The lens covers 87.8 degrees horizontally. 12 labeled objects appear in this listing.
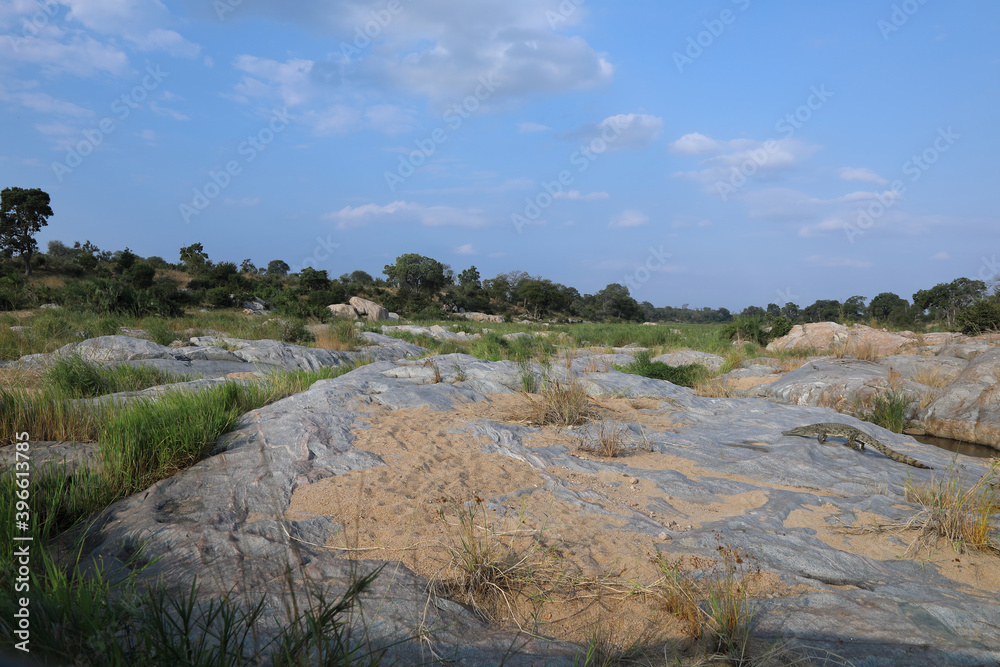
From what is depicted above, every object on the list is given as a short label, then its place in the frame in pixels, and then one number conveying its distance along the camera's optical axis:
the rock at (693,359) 13.77
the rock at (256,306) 32.48
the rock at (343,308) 34.55
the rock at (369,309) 36.88
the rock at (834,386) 9.00
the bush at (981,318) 17.52
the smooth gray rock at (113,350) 8.05
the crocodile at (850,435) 4.84
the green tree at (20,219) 35.25
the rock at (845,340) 14.97
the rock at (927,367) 10.37
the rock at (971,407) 7.70
